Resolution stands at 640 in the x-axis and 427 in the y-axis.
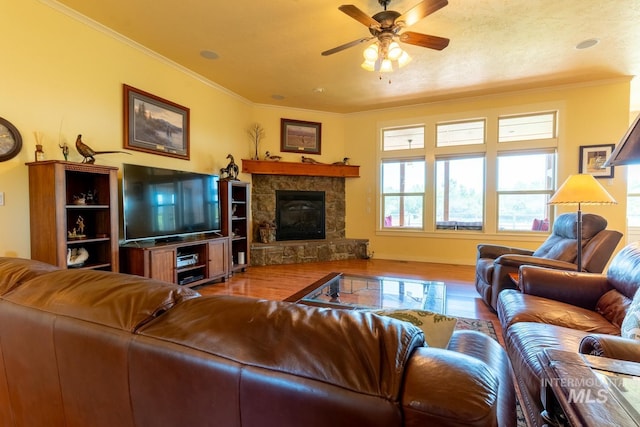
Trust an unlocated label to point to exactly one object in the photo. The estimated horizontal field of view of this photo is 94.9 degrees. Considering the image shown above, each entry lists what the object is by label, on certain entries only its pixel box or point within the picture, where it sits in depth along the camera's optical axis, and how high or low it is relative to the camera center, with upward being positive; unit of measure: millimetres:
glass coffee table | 2422 -858
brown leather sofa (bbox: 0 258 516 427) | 474 -302
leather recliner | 2447 -478
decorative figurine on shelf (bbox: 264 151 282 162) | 5402 +870
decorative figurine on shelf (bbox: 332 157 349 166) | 5730 +836
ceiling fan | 2225 +1499
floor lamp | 2396 +85
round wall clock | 2344 +519
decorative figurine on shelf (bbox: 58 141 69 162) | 2709 +502
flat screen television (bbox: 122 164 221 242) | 3113 +15
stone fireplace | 5219 -316
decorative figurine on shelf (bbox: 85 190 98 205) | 2883 +72
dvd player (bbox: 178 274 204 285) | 3502 -919
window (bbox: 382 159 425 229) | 5512 +231
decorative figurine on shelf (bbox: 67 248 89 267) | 2648 -484
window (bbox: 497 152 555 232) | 4746 +251
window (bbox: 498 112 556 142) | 4719 +1271
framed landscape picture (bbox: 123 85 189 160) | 3357 +992
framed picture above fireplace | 5555 +1312
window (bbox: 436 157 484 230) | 5113 +198
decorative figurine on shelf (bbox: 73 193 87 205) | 2740 +50
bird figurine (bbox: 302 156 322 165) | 5566 +839
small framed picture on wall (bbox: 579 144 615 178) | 4312 +681
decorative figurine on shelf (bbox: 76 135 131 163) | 2705 +497
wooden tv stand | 3051 -649
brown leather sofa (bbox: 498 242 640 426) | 1202 -637
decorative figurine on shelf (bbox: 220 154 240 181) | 4570 +533
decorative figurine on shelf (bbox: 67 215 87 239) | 2766 -247
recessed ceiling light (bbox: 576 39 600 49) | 3281 +1824
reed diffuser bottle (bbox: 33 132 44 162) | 2508 +477
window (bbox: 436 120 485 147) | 5090 +1264
